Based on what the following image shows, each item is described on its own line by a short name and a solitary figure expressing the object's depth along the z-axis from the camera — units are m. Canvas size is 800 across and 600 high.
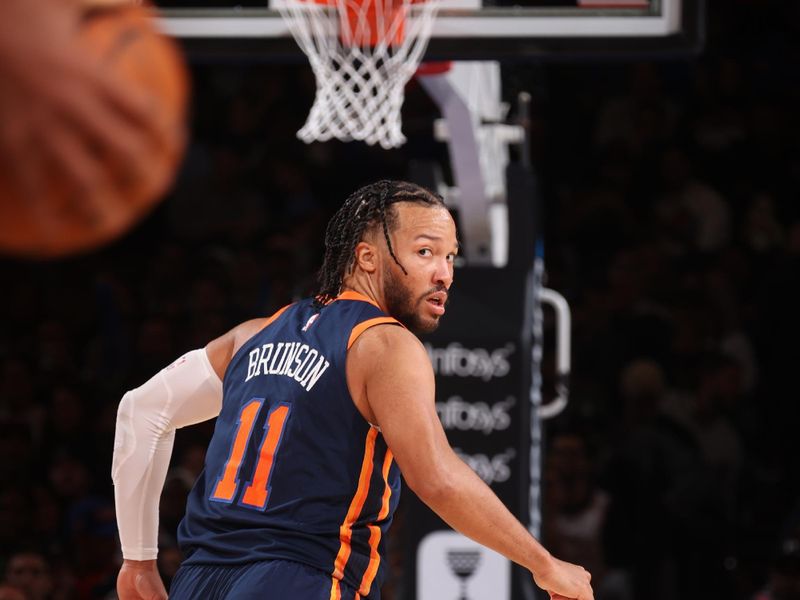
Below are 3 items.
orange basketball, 3.64
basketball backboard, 9.23
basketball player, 6.05
